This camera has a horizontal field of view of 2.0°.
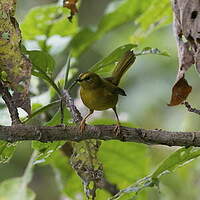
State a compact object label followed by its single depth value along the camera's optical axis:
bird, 8.05
